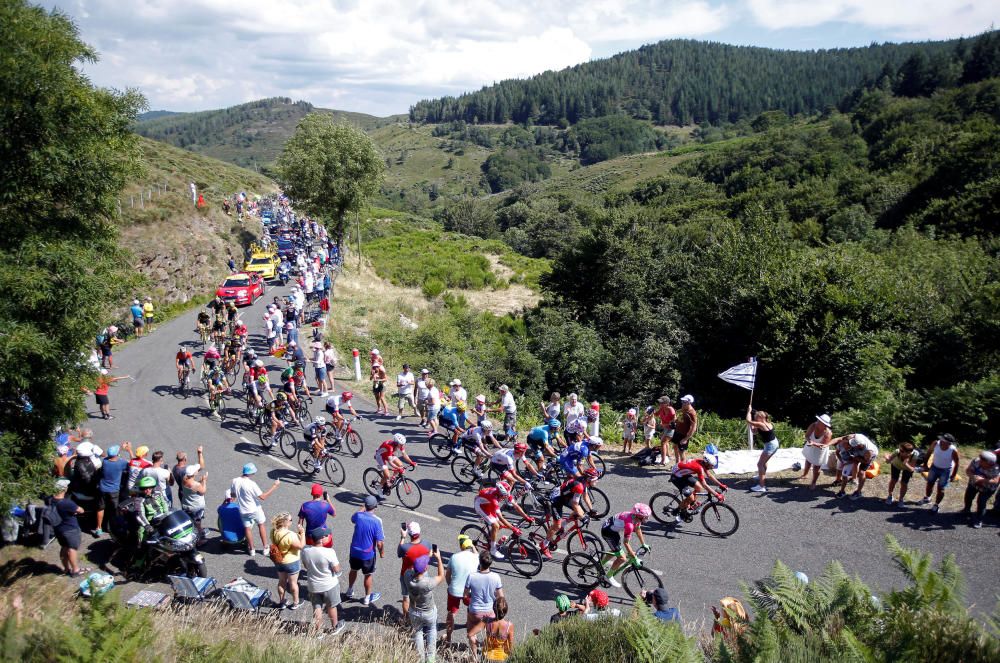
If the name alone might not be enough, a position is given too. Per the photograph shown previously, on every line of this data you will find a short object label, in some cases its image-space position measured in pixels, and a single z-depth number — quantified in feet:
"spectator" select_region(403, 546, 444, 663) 26.14
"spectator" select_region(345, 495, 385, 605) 29.63
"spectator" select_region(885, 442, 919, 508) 38.32
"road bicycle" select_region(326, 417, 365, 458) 47.52
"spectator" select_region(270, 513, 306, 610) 28.91
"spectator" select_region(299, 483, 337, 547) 30.45
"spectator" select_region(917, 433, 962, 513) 37.24
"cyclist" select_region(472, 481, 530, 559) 33.45
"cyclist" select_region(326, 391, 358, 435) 47.16
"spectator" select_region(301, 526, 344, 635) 27.66
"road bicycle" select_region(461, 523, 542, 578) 33.14
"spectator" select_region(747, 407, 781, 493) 41.57
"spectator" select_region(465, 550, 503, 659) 26.05
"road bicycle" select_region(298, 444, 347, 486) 44.11
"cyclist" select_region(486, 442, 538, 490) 36.68
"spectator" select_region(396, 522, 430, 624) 27.37
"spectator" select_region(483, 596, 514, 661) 25.07
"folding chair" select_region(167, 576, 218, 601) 28.60
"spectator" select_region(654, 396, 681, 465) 46.93
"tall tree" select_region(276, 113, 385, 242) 115.24
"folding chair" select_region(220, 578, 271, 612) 28.17
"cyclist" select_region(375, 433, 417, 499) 40.16
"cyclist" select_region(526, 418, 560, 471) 42.29
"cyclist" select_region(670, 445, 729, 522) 36.70
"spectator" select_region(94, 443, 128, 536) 35.19
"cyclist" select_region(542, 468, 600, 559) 34.04
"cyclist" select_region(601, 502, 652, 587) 30.27
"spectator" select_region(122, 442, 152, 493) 35.37
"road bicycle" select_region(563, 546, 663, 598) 30.91
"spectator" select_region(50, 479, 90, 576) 31.12
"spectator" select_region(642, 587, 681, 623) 25.71
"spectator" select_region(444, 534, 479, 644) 27.43
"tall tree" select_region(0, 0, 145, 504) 27.78
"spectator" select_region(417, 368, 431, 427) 53.49
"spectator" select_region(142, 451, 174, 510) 34.09
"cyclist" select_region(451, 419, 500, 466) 43.65
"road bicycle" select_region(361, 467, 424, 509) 40.68
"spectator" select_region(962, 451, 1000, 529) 35.55
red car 94.73
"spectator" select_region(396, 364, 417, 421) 57.21
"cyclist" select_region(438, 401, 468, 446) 45.88
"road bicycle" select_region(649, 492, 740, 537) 36.88
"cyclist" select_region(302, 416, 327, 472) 44.11
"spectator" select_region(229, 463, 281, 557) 33.99
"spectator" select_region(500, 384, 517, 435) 52.16
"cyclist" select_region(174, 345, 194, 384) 61.95
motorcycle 31.01
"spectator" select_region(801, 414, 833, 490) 41.68
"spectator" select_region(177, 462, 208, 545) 34.40
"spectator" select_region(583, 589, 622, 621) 26.13
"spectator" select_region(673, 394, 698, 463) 46.16
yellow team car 112.27
